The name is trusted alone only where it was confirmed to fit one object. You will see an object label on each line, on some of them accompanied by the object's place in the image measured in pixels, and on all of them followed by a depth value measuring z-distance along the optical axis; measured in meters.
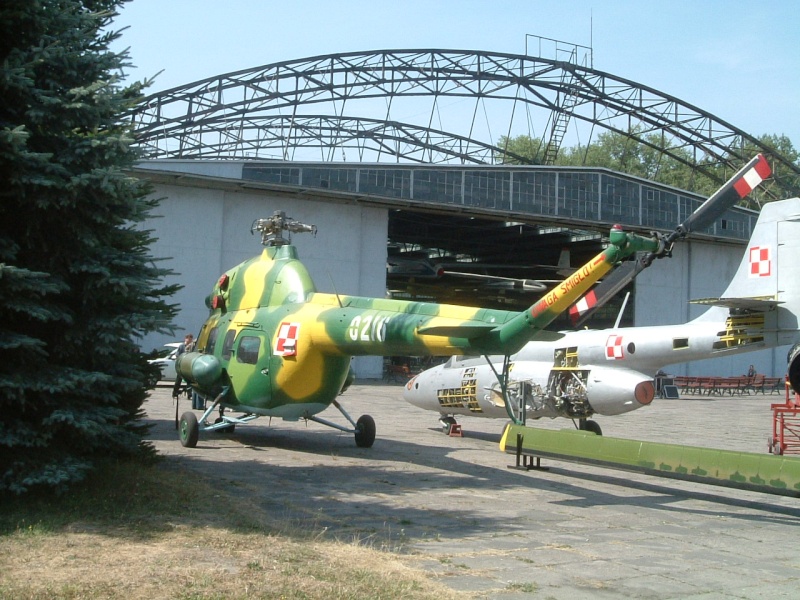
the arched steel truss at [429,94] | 39.66
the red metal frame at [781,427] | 15.52
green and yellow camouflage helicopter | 10.47
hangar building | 35.28
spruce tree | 7.79
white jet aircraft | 14.07
